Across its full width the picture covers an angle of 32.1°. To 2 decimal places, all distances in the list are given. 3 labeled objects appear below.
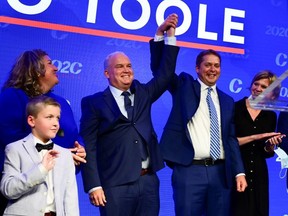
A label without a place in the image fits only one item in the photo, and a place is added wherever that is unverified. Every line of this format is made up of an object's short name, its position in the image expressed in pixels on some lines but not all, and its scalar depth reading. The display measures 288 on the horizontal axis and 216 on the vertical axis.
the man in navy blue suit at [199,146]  3.00
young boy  2.27
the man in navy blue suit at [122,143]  2.75
